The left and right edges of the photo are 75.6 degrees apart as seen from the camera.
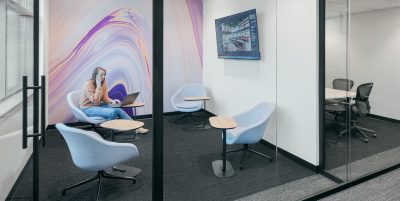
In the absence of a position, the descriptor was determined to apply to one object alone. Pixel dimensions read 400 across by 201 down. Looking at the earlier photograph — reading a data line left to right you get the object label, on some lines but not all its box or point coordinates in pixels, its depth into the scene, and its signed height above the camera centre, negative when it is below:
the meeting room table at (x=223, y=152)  2.78 -0.63
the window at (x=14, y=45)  2.12 +0.43
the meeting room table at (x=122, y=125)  2.62 -0.31
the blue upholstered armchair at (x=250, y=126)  2.93 -0.36
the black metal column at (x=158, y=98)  1.91 -0.02
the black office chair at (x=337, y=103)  2.93 -0.09
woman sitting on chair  2.66 -0.03
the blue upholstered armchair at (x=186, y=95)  2.72 -0.01
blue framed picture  2.77 +0.65
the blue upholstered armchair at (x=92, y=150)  2.21 -0.50
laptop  2.65 -0.05
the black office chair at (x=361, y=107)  3.22 -0.15
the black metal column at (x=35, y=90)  1.78 +0.03
